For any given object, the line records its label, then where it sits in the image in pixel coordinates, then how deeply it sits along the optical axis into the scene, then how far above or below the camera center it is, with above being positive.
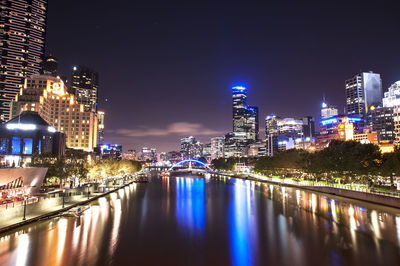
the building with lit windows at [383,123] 161.12 +23.54
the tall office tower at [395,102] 149.12 +38.65
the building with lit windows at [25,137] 68.25 +6.54
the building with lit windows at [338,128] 178.49 +22.63
